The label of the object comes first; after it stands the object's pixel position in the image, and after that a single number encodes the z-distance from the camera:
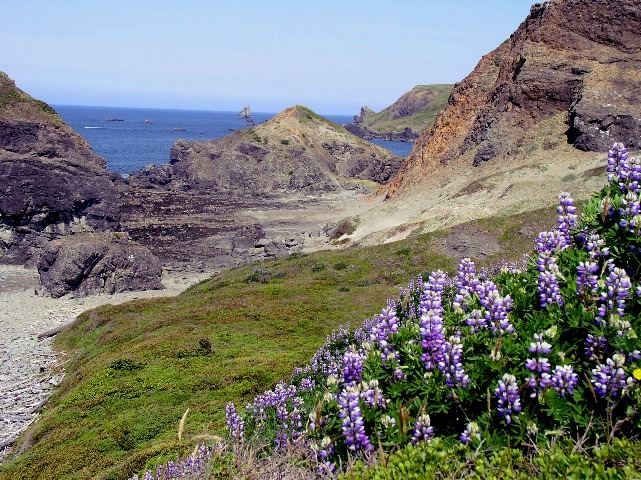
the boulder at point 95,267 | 43.81
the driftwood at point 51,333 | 34.12
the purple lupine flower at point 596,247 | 5.76
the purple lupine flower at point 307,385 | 8.30
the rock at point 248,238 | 61.06
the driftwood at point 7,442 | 18.84
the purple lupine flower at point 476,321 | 5.55
